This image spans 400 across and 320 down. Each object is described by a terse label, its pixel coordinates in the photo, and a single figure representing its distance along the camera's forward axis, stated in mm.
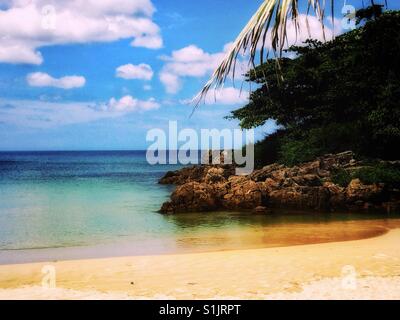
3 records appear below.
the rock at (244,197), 19812
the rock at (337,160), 22755
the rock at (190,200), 19644
